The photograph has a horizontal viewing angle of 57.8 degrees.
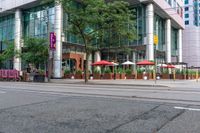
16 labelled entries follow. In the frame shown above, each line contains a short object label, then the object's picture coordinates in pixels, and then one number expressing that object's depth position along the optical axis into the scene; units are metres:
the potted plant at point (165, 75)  24.17
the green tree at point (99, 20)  17.88
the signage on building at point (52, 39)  22.84
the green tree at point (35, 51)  24.31
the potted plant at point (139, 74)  24.08
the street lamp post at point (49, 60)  21.83
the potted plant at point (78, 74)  25.54
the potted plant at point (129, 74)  24.60
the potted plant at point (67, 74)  26.33
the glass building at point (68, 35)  27.73
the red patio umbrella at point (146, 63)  24.22
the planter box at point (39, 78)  21.81
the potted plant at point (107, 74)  24.40
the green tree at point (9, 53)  27.35
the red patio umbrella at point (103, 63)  25.49
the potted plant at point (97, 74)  24.97
